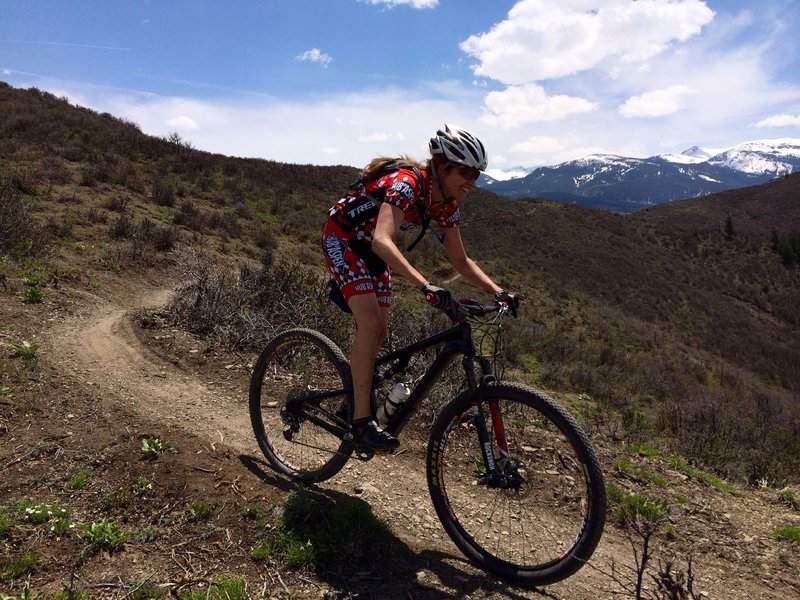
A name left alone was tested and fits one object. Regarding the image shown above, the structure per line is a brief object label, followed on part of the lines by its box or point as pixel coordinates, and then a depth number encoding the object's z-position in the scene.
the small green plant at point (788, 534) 4.25
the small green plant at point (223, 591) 2.51
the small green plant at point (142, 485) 3.32
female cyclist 3.11
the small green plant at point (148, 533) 2.93
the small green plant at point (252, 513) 3.22
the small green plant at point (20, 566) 2.52
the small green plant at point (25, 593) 2.37
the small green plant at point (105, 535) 2.82
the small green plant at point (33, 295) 6.80
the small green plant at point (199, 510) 3.15
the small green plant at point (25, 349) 5.12
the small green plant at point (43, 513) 2.94
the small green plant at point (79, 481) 3.33
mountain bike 2.88
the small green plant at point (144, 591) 2.50
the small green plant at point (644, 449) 5.98
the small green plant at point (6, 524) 2.78
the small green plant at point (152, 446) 3.71
